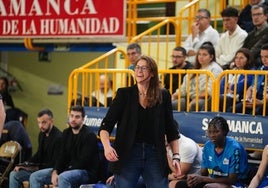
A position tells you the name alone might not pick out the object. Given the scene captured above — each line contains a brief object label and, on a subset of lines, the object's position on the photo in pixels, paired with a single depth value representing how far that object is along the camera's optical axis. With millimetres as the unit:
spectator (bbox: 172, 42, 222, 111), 12432
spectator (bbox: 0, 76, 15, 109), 19930
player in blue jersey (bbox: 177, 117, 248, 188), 10881
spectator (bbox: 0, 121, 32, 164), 15633
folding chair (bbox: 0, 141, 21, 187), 14935
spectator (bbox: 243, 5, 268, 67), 13428
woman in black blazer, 8645
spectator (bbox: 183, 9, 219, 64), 15160
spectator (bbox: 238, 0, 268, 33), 15160
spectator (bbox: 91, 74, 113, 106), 14736
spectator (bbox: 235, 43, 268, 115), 11572
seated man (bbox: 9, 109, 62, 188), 14001
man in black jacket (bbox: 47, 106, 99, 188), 12513
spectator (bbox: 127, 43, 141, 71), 14462
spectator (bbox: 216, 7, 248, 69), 14038
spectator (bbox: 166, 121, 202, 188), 11342
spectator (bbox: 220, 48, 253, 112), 12024
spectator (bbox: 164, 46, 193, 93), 13553
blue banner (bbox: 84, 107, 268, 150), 11434
